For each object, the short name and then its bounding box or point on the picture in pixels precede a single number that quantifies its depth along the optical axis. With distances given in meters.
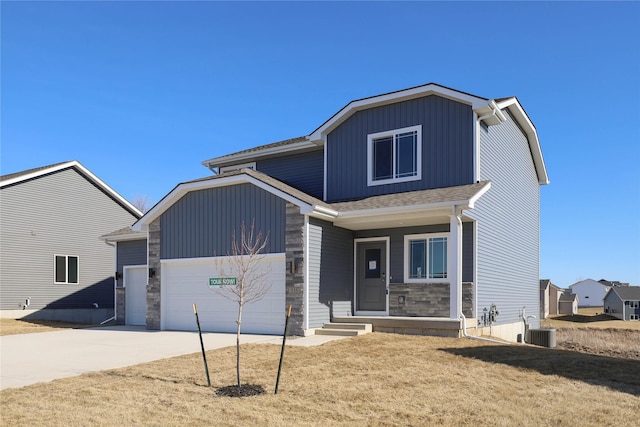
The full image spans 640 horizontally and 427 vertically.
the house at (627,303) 54.03
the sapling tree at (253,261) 14.38
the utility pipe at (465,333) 12.25
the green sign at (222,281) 14.88
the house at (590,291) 81.84
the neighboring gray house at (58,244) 21.83
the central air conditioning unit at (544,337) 16.20
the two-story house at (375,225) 13.62
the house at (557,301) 57.33
